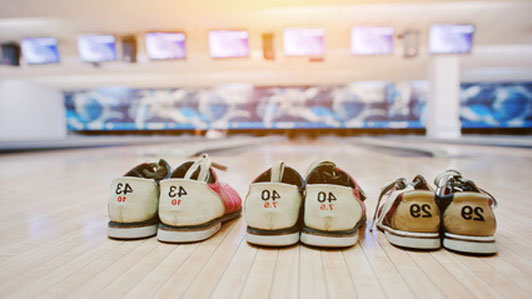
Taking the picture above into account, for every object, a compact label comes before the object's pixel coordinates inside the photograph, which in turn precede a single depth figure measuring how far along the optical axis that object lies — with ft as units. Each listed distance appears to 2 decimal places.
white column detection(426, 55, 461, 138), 26.02
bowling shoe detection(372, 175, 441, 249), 3.67
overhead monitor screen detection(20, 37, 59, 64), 21.75
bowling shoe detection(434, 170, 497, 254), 3.52
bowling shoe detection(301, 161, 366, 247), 3.70
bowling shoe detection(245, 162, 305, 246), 3.71
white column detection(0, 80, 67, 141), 37.29
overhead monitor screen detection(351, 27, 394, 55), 19.57
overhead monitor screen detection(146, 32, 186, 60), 20.79
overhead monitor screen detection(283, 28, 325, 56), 19.81
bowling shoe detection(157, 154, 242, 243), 3.89
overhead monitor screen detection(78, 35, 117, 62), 21.40
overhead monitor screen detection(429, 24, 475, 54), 19.35
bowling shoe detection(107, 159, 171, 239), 4.00
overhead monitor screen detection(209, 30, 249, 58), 20.33
